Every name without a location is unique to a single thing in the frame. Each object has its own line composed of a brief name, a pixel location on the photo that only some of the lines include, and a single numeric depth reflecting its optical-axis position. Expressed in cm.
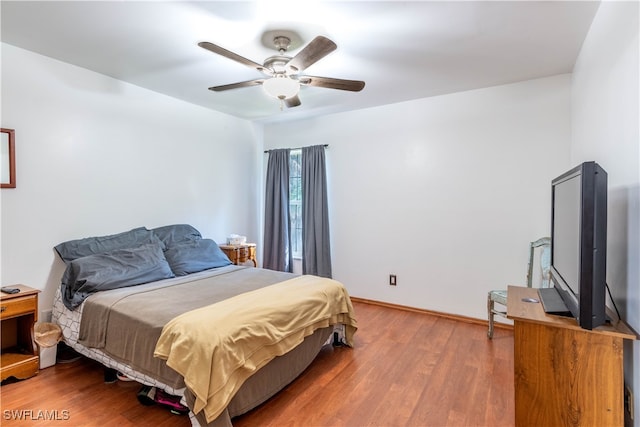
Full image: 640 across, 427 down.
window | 478
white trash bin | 247
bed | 171
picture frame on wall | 249
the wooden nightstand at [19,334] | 228
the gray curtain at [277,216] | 470
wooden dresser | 137
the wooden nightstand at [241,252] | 415
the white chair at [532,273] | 285
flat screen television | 136
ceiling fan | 193
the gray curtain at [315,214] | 439
